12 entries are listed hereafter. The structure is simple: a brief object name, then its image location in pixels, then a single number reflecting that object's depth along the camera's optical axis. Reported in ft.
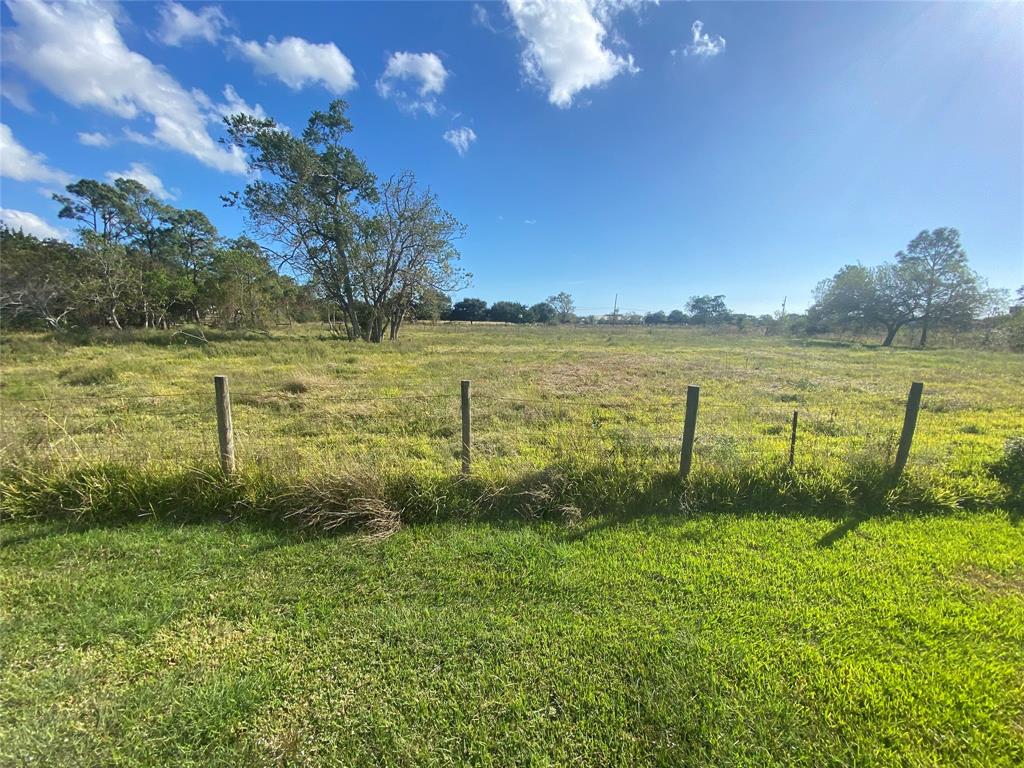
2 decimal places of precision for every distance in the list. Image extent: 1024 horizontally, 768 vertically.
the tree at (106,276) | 89.97
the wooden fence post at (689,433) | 13.48
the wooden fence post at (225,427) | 13.04
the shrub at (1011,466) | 14.82
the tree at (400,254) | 85.40
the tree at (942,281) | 114.01
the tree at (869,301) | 122.62
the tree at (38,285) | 81.20
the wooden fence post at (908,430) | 14.26
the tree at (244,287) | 89.90
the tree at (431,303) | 94.73
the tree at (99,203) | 110.32
